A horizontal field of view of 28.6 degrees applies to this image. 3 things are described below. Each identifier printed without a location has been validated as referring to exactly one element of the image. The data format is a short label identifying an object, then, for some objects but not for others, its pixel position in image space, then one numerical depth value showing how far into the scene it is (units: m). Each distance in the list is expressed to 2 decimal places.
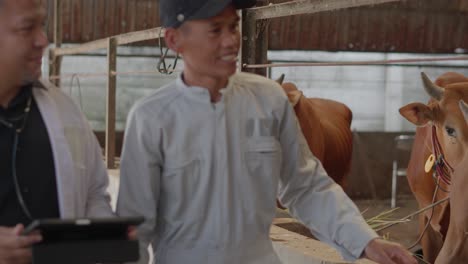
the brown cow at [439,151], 4.45
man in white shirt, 2.39
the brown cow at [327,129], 6.09
